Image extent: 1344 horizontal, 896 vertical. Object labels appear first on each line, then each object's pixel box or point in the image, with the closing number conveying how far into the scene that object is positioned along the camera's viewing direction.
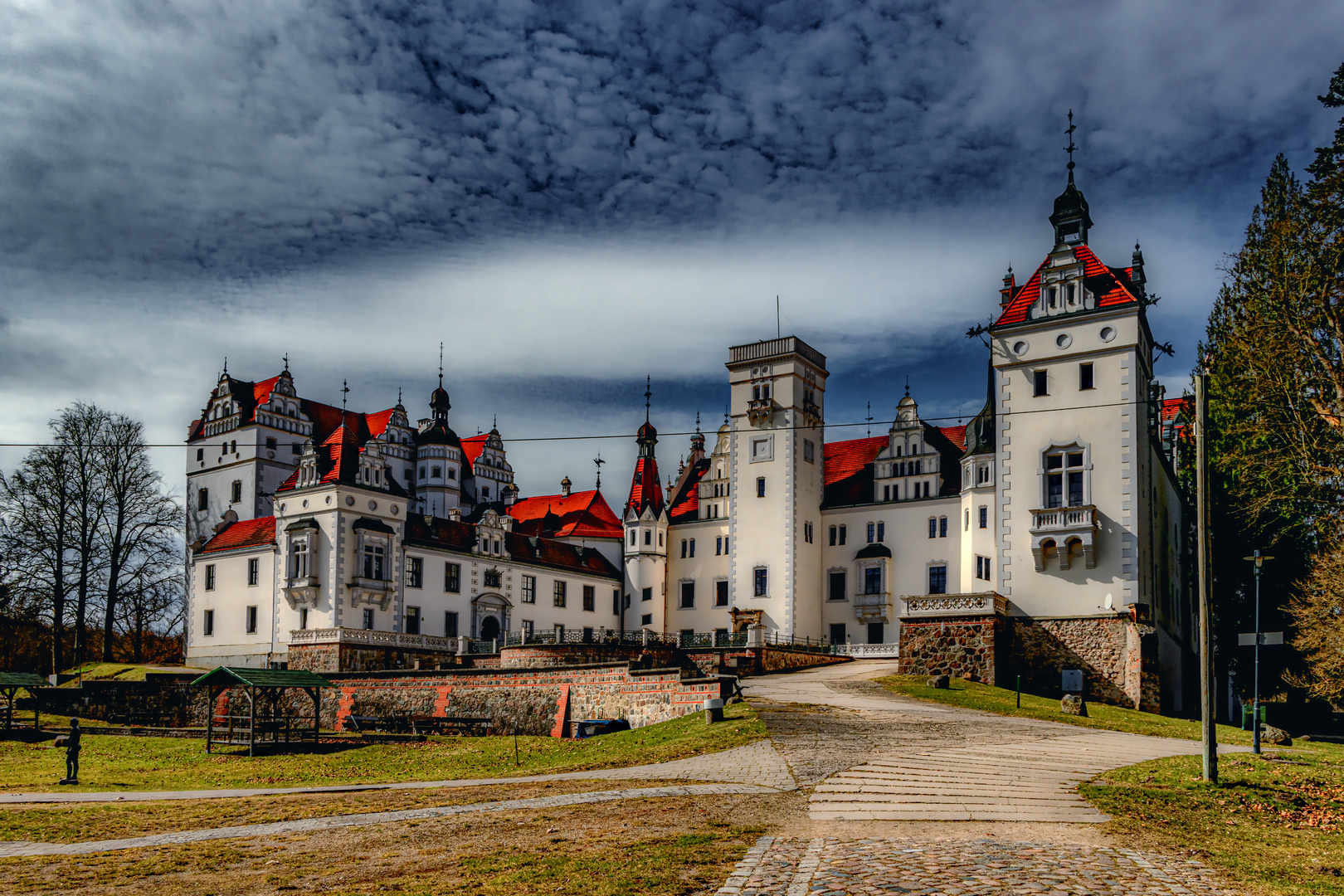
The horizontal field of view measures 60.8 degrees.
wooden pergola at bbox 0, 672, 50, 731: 35.72
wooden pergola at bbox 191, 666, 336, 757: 32.91
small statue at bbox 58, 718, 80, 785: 22.91
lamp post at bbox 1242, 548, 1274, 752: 24.06
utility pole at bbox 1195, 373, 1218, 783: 18.89
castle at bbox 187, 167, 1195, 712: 42.75
